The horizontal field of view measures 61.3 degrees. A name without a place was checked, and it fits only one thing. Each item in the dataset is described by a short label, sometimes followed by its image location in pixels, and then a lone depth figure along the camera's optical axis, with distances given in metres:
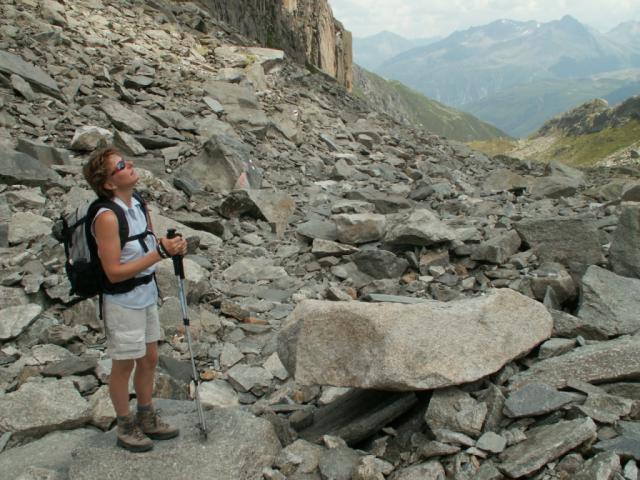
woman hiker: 4.79
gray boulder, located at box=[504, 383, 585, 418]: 5.27
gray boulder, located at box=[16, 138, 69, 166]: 14.06
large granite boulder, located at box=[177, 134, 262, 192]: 16.69
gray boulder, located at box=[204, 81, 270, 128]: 22.62
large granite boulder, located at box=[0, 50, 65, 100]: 17.58
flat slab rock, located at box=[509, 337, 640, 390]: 5.80
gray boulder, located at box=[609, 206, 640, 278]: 10.25
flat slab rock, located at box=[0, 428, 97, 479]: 5.45
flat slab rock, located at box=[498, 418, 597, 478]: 4.62
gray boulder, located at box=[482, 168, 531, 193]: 22.94
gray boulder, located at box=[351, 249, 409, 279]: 11.98
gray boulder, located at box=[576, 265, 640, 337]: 7.63
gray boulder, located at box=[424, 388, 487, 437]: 5.27
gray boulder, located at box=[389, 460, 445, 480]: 4.86
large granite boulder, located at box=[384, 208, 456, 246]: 12.20
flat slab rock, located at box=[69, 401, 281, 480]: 5.10
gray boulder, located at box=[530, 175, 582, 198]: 21.33
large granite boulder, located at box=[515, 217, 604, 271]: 11.12
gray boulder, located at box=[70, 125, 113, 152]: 15.45
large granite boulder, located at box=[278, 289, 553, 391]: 5.70
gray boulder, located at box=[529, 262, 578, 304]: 9.43
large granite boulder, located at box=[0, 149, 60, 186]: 12.51
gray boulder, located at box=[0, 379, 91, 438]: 6.21
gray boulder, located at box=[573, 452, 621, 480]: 4.35
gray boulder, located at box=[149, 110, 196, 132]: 19.33
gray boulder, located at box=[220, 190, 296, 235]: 15.27
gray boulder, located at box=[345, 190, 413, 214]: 17.84
